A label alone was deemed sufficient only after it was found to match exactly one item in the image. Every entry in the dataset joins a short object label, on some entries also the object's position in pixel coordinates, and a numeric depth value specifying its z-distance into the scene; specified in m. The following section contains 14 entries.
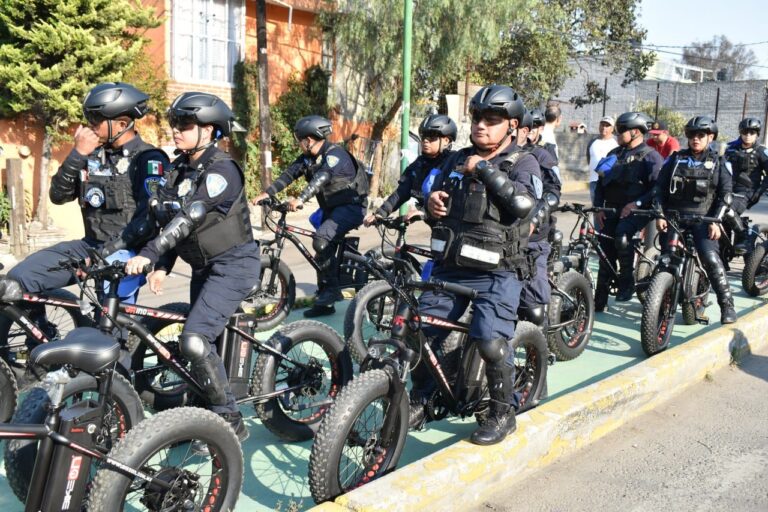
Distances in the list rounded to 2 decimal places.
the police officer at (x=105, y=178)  4.64
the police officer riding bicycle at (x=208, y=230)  3.99
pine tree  12.52
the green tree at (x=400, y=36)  18.26
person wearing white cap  9.39
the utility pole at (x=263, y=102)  15.93
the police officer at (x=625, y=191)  7.71
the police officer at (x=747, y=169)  8.83
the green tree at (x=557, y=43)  24.44
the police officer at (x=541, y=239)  5.33
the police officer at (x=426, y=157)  7.00
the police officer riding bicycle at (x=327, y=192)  7.34
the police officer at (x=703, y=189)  7.26
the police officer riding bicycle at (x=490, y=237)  4.15
